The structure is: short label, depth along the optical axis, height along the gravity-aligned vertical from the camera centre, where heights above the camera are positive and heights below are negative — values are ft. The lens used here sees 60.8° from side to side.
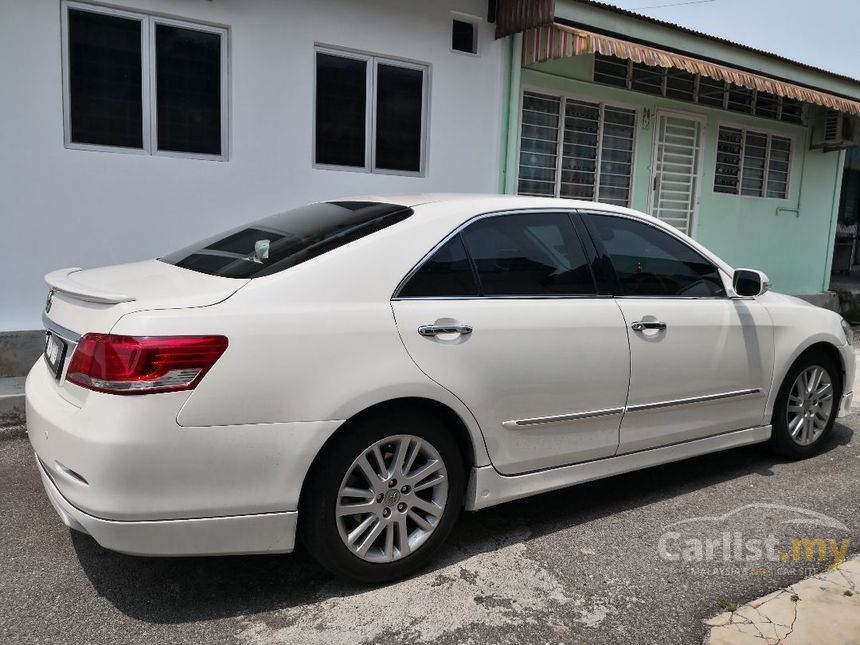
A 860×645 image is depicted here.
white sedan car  8.46 -2.09
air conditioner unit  37.09 +5.31
